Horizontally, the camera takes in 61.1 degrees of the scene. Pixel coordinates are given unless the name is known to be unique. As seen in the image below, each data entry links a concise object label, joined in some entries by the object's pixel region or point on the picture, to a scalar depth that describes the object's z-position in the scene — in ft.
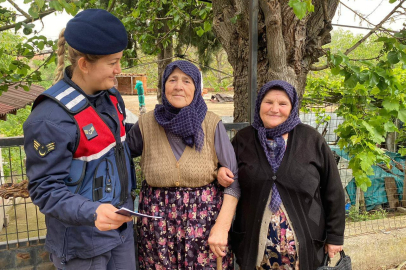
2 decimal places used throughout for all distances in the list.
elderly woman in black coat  6.54
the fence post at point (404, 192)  18.03
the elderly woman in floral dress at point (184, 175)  6.22
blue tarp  17.99
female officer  4.46
